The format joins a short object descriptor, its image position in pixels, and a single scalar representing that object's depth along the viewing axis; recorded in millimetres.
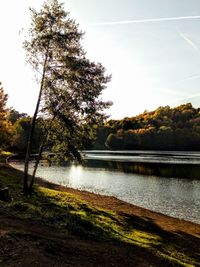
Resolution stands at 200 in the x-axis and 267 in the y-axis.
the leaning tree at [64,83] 20543
